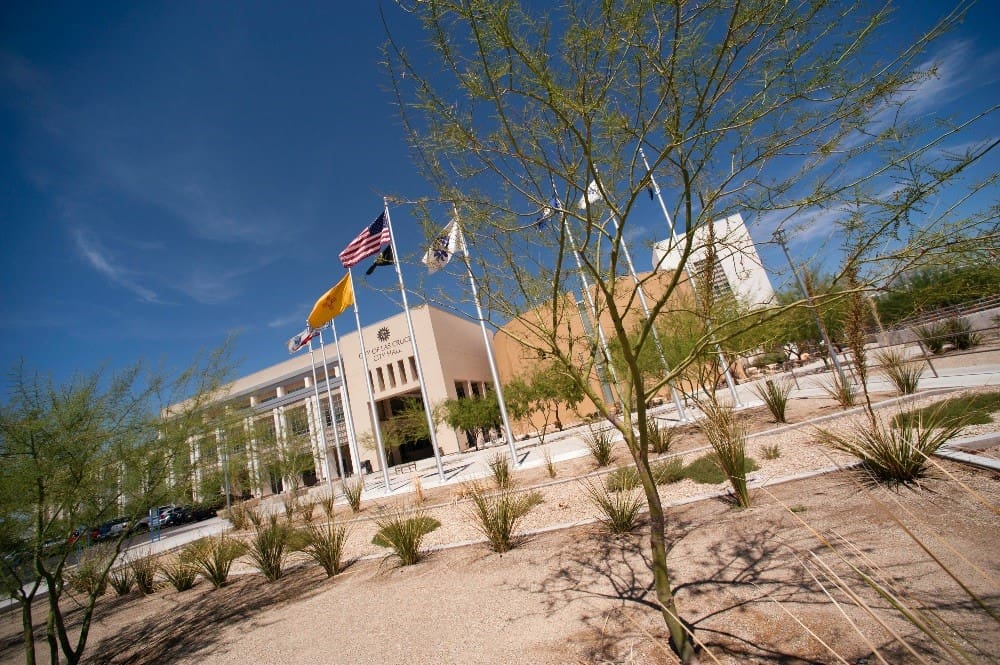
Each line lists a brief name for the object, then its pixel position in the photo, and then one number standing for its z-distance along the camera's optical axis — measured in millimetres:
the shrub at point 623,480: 6270
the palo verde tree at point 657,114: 2281
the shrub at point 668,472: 6461
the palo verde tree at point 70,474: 4879
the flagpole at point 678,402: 13848
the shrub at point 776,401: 8670
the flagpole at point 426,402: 13945
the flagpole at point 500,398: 12809
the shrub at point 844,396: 8297
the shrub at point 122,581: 8734
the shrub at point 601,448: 9477
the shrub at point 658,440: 8591
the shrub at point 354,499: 12070
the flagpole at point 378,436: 15798
